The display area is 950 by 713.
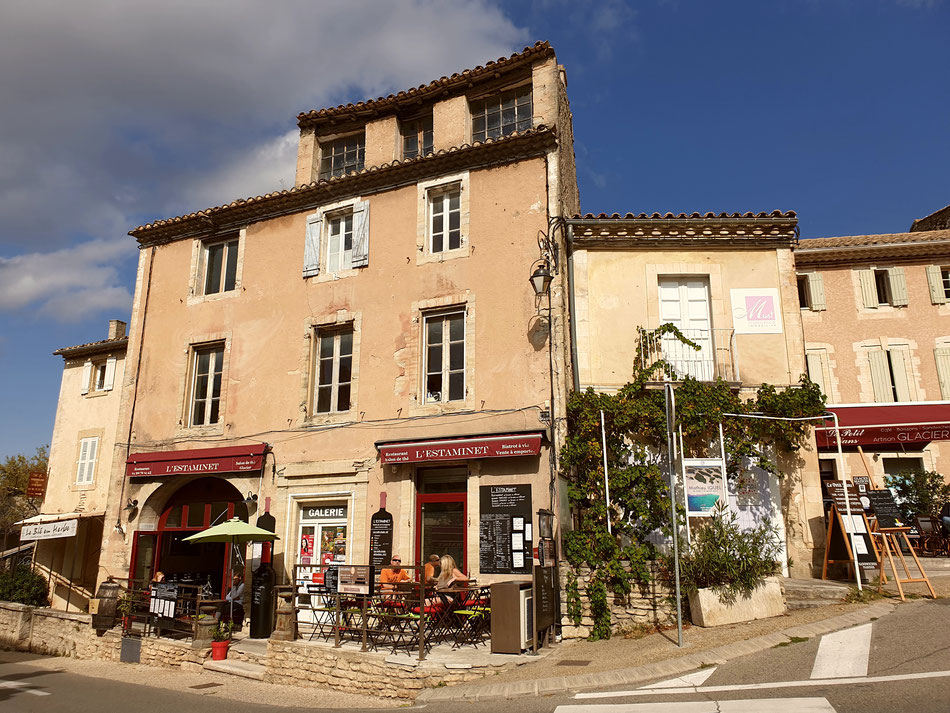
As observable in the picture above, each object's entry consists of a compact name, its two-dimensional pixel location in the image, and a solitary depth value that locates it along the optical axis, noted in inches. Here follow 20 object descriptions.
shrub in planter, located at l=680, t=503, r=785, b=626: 341.1
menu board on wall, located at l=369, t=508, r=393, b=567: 440.8
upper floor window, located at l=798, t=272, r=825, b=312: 778.8
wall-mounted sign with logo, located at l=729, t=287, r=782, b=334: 441.7
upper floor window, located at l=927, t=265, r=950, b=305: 746.8
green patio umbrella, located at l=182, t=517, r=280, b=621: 438.6
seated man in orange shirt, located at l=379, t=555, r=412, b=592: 382.3
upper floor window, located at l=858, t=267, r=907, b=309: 756.6
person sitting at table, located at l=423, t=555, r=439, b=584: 384.6
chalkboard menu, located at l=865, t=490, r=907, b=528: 374.9
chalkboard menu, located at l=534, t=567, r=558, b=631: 349.7
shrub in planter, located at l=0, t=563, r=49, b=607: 627.5
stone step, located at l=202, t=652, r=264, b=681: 375.8
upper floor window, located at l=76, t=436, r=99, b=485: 794.2
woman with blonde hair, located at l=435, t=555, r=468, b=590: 366.9
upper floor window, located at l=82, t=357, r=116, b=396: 815.1
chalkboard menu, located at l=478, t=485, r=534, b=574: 408.5
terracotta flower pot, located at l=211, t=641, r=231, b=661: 404.8
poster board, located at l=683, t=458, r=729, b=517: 330.0
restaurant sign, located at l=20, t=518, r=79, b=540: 640.4
